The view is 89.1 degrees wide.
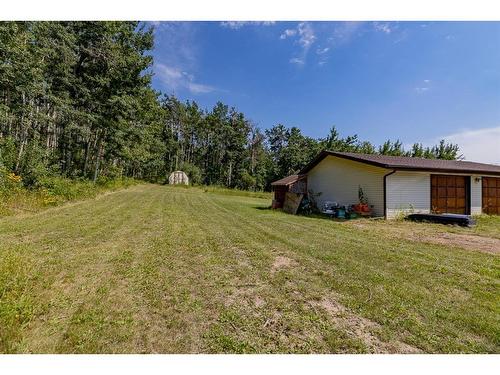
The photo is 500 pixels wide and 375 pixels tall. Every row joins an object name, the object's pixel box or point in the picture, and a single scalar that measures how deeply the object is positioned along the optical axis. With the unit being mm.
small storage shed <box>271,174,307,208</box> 16656
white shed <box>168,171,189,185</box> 39281
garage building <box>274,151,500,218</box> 11922
